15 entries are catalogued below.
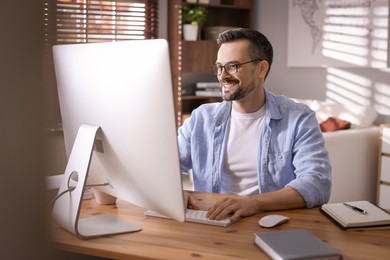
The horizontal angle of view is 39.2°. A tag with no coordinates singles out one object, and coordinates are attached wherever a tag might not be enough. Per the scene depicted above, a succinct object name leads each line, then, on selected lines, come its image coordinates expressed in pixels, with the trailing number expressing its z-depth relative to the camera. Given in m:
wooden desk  1.31
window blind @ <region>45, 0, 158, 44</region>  4.79
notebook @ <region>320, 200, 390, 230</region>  1.53
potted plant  5.52
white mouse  1.53
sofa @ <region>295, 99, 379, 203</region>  4.20
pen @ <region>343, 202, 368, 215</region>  1.63
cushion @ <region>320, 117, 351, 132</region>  4.54
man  2.09
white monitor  1.20
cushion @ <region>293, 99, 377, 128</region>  4.70
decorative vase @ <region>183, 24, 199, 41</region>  5.55
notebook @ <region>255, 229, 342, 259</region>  1.24
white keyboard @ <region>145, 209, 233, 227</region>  1.55
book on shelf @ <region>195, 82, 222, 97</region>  5.62
